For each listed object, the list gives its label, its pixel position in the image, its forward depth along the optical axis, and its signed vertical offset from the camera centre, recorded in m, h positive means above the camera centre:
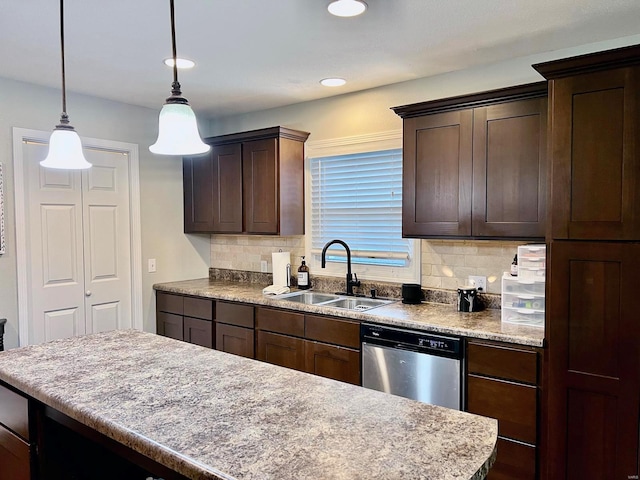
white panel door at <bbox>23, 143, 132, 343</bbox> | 3.42 -0.15
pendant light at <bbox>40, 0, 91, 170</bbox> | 2.01 +0.34
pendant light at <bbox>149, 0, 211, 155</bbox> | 1.70 +0.36
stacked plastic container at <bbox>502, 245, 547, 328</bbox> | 2.51 -0.36
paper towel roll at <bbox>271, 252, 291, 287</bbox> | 3.92 -0.37
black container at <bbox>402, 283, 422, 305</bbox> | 3.20 -0.47
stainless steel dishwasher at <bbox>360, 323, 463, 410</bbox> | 2.52 -0.79
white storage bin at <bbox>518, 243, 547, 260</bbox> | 2.50 -0.15
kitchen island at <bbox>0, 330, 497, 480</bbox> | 1.08 -0.55
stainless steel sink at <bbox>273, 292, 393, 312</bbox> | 3.30 -0.56
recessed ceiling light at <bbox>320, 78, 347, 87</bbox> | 3.26 +1.02
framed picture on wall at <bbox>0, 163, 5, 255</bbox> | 3.19 +0.07
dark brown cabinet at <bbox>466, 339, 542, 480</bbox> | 2.29 -0.88
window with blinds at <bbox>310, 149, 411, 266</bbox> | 3.46 +0.15
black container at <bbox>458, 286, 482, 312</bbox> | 2.92 -0.48
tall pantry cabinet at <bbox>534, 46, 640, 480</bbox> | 2.05 -0.20
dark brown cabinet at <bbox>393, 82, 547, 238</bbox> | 2.58 +0.35
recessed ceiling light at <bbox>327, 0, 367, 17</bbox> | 2.08 +0.99
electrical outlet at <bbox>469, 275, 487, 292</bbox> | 3.05 -0.38
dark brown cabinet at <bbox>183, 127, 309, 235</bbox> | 3.76 +0.36
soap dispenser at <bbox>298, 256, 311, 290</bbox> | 3.88 -0.44
